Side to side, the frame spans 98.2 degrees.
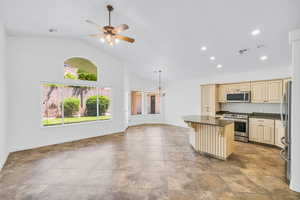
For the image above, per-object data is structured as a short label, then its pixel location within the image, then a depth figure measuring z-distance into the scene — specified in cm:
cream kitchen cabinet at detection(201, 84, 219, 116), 566
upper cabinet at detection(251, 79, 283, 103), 436
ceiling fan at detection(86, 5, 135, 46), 276
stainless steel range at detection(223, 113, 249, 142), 472
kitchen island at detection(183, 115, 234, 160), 328
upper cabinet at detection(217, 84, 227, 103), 558
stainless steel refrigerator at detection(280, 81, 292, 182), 237
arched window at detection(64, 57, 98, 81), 478
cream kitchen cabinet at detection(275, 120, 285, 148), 400
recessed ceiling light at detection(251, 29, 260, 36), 303
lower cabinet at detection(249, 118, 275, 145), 423
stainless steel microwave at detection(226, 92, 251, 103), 490
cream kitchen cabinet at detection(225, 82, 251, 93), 502
